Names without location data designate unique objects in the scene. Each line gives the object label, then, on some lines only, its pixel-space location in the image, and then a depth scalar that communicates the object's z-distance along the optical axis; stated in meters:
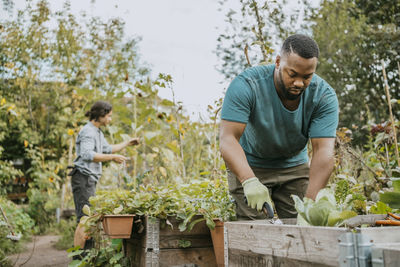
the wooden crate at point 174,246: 2.41
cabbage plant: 1.20
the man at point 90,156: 3.68
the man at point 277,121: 1.74
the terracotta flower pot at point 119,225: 2.51
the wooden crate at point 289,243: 1.02
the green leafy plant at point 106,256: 2.84
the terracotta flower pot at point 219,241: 2.23
